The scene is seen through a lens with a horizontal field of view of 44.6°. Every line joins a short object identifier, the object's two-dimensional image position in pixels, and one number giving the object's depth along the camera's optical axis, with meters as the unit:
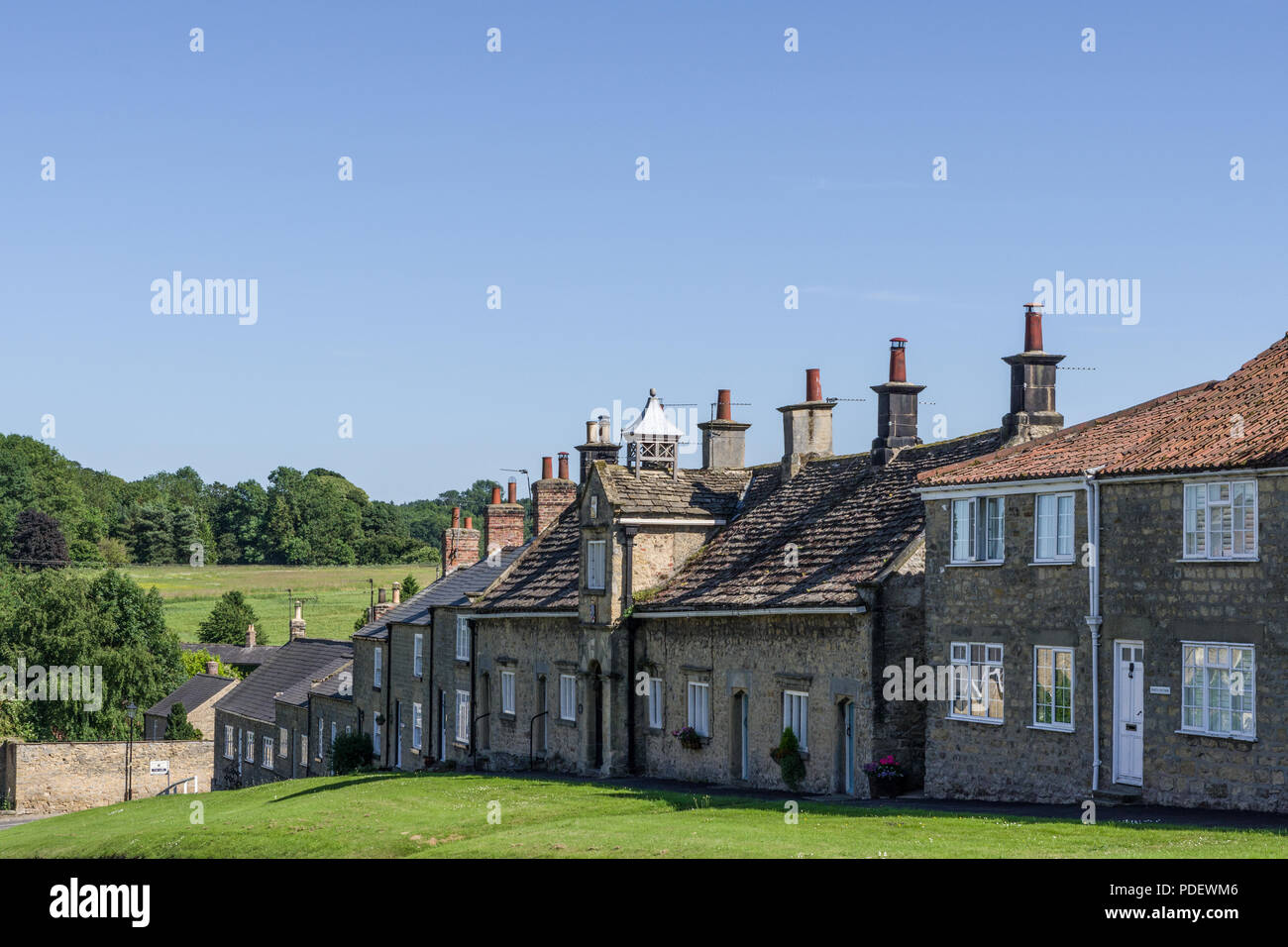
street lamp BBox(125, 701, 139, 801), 77.38
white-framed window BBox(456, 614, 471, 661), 54.84
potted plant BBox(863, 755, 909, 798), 33.31
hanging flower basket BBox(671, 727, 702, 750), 40.16
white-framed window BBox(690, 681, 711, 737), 40.09
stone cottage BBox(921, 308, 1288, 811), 26.31
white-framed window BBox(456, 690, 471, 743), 54.31
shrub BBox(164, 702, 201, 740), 87.94
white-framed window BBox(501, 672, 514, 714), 51.03
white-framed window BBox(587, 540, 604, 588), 44.44
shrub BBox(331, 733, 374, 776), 60.38
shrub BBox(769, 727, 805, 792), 35.75
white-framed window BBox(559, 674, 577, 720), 46.62
